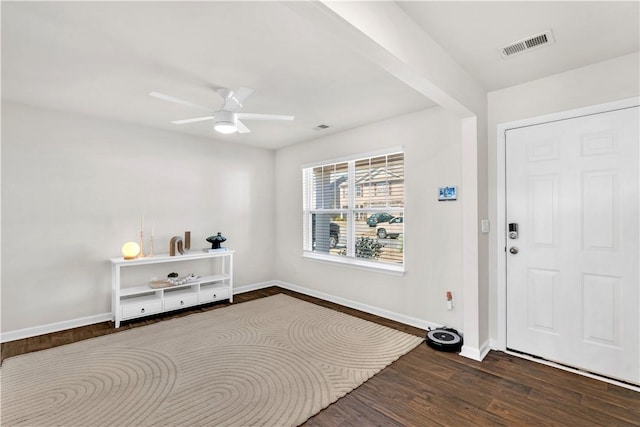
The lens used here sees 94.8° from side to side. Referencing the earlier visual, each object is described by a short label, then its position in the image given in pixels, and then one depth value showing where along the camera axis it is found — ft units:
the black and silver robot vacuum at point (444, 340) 9.32
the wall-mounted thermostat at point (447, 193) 10.39
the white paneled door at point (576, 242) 7.48
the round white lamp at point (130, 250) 12.04
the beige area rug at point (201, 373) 6.47
